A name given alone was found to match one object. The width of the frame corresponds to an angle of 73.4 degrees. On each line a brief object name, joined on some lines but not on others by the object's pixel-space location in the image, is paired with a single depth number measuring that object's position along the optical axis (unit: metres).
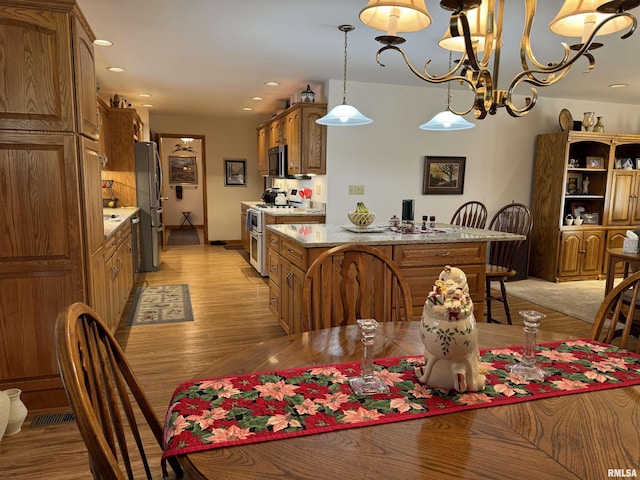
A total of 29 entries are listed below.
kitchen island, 2.91
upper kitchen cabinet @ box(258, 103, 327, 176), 4.91
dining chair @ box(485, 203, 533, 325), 3.52
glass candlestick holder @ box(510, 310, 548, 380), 1.11
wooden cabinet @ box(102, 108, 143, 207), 5.45
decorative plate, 5.45
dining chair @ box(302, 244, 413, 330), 1.63
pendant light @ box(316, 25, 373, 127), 3.42
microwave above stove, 5.66
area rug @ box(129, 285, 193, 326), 3.88
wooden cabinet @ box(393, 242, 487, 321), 3.07
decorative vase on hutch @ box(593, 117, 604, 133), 5.60
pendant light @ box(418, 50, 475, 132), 3.62
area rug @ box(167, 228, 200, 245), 8.62
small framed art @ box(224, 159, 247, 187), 8.23
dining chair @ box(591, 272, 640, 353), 1.47
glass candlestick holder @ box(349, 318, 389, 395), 1.03
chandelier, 1.60
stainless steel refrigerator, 5.66
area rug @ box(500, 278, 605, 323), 4.30
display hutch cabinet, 5.48
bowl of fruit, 3.29
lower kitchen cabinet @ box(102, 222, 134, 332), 2.99
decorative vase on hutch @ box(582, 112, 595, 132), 5.47
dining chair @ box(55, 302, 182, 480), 0.71
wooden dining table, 0.76
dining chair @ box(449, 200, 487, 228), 4.66
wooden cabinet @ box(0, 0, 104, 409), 2.12
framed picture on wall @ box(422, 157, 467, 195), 5.28
